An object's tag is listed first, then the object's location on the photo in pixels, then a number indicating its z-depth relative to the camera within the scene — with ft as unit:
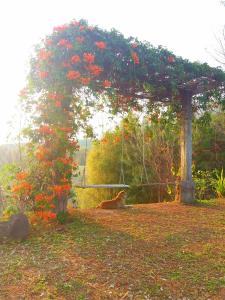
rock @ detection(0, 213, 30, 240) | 11.37
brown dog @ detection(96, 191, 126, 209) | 16.17
